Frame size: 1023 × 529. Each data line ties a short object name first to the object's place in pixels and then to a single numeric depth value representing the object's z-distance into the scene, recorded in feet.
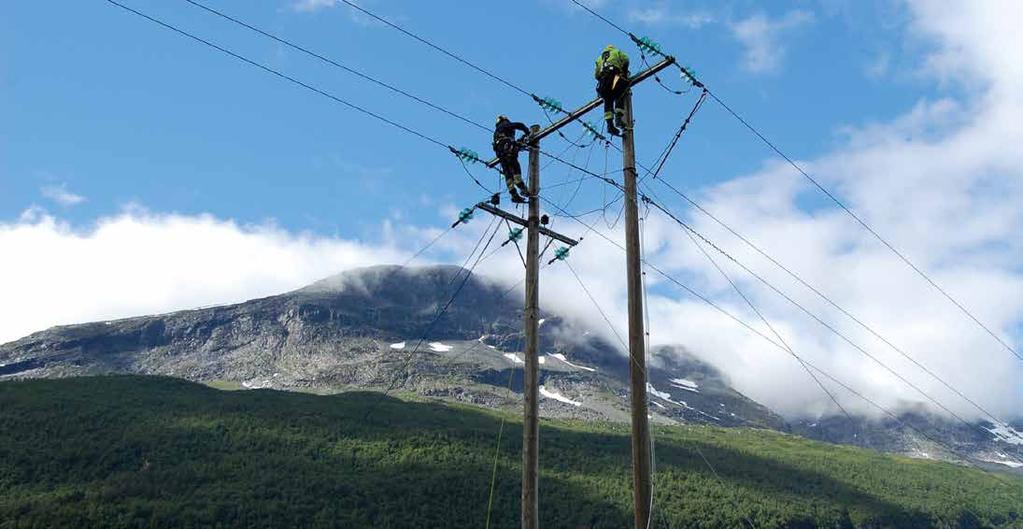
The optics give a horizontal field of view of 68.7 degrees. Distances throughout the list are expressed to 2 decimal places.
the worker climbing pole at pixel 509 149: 63.67
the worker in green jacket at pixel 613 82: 59.67
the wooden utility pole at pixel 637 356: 50.21
